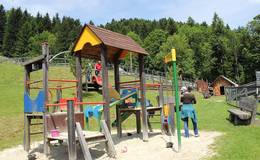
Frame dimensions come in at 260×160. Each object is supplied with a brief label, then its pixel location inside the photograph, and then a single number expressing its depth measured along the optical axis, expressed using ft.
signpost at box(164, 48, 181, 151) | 16.38
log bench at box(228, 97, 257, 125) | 24.26
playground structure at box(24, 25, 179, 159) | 17.05
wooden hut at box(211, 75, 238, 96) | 98.33
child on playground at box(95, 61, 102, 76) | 51.61
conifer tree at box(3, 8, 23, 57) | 176.85
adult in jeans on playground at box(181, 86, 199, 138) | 20.89
